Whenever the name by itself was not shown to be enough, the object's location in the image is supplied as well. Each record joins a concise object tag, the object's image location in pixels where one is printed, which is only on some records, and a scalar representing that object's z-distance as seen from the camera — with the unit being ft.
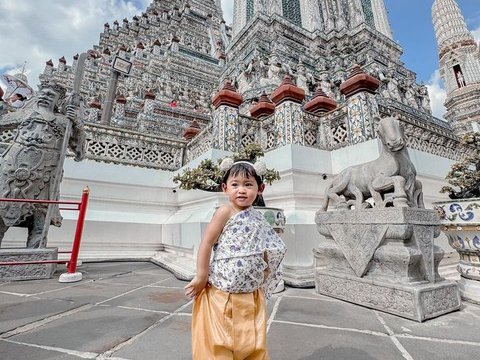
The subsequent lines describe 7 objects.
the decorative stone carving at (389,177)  7.83
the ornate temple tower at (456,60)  86.84
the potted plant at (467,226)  8.05
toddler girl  3.42
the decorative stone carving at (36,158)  10.71
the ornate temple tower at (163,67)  48.93
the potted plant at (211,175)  10.62
